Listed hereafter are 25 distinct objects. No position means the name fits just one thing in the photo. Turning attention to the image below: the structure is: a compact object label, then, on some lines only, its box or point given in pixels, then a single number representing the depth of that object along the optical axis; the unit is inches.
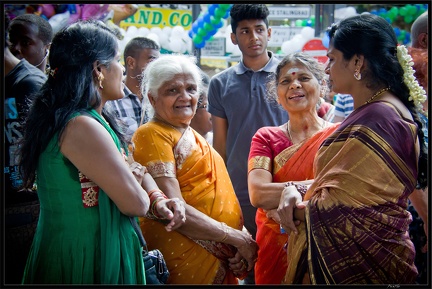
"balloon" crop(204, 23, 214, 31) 233.8
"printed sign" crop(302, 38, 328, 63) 240.2
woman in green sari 77.4
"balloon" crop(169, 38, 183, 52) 268.5
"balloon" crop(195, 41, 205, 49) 245.4
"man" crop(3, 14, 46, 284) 111.3
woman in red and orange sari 101.7
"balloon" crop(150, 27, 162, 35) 279.0
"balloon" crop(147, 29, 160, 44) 263.3
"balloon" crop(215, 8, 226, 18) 227.7
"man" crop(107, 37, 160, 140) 162.1
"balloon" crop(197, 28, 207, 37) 237.8
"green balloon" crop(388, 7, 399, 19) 319.9
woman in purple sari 78.4
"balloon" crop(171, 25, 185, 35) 273.1
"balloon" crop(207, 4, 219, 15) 228.1
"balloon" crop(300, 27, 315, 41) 253.7
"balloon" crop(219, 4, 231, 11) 227.0
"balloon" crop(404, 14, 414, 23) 322.3
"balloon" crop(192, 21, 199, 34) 244.0
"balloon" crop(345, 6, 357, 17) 291.6
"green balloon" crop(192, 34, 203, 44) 242.4
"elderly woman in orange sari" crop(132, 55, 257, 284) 97.7
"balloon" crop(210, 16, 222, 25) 230.2
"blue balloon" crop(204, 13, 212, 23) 232.7
